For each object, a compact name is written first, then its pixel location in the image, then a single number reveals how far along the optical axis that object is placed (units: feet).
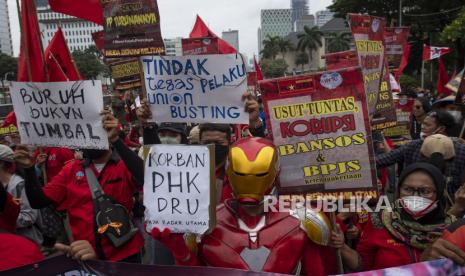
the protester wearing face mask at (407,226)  8.66
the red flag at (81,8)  13.15
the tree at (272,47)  360.07
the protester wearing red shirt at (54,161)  17.99
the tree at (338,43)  272.17
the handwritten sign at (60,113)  10.18
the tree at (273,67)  297.12
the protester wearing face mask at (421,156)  14.61
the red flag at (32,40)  11.78
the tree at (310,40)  329.31
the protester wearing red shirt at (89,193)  10.90
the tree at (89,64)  200.54
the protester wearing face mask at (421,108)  22.65
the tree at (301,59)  347.56
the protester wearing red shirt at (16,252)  7.85
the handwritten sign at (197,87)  9.95
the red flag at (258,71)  30.11
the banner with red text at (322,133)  9.07
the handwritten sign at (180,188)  7.97
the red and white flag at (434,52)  49.75
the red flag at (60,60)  14.78
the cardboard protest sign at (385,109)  16.06
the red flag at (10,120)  20.61
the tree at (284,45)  358.64
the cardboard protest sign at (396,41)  26.22
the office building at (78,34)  398.42
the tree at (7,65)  182.60
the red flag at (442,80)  33.27
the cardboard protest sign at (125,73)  24.12
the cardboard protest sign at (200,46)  25.71
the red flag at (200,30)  30.96
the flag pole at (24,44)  11.18
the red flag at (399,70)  28.43
